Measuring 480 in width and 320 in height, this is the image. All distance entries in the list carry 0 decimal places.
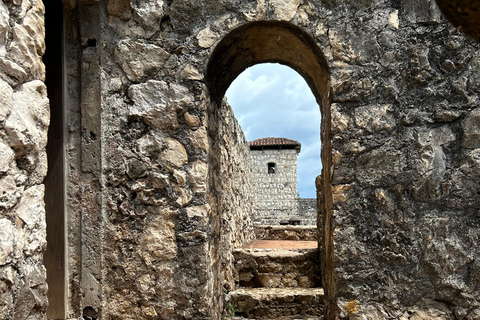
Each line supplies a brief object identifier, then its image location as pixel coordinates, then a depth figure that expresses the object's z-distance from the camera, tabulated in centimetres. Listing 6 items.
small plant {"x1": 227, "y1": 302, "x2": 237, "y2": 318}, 378
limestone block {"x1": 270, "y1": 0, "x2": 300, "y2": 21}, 268
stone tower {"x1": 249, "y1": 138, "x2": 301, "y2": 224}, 1579
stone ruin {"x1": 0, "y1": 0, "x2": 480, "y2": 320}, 252
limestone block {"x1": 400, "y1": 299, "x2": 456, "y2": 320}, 244
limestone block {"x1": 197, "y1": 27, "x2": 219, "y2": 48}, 269
